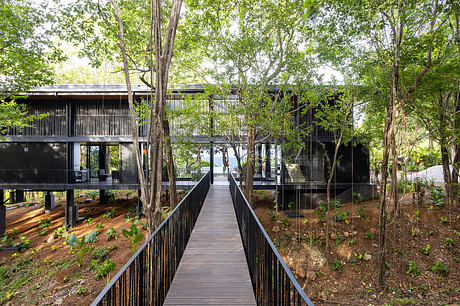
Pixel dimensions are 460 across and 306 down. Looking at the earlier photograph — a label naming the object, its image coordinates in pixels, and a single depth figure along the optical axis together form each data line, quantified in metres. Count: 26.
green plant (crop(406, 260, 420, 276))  8.18
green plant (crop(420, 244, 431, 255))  8.81
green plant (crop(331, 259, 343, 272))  8.71
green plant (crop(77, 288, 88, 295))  6.84
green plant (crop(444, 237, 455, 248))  8.89
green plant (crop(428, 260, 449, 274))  8.07
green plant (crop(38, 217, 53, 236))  11.59
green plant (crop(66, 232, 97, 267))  7.89
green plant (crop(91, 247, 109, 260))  8.59
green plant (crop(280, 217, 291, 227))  10.69
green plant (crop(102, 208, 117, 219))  12.25
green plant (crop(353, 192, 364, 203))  12.33
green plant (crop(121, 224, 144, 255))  6.77
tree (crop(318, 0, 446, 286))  6.30
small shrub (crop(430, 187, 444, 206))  10.64
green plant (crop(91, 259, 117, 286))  7.02
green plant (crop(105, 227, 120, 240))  9.89
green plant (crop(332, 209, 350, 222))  10.66
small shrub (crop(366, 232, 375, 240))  9.66
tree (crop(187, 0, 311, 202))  8.08
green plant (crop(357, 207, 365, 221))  10.53
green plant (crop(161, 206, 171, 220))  11.20
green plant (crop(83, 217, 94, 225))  11.92
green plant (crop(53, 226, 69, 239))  10.69
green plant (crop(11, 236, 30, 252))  10.13
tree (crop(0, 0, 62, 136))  7.36
